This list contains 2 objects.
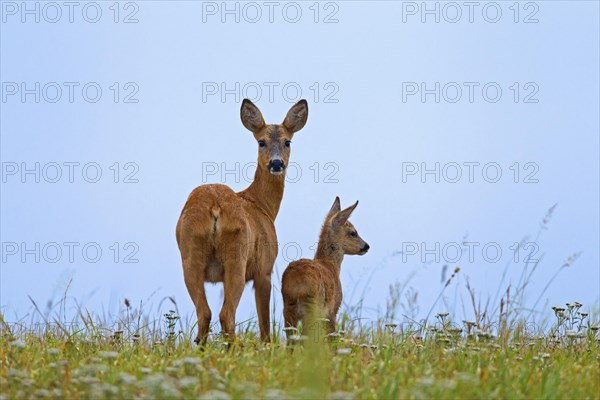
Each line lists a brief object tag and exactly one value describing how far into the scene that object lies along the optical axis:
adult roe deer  19.06
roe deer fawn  20.12
